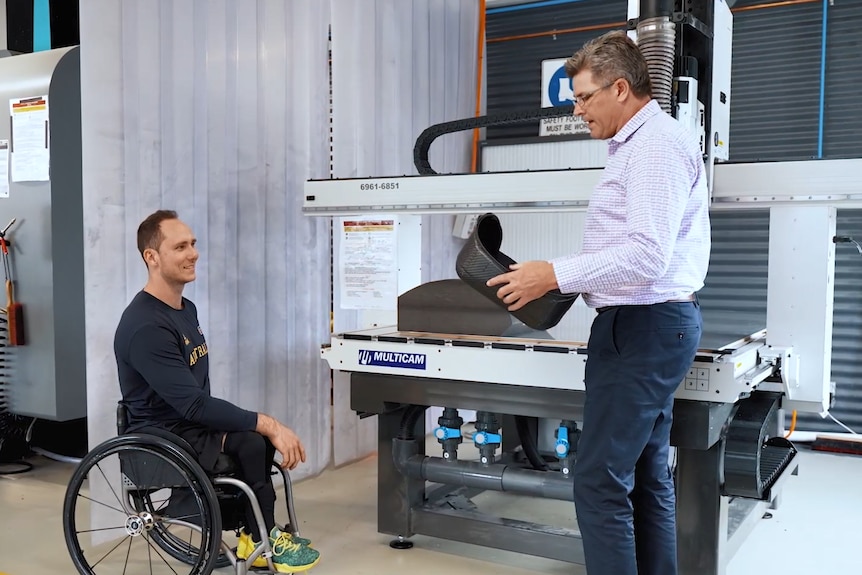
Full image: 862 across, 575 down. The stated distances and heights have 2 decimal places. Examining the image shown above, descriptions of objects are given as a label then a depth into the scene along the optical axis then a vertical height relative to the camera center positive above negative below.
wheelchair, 2.29 -0.73
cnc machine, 2.42 -0.35
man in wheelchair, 2.40 -0.48
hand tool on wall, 3.65 -0.30
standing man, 1.82 -0.08
